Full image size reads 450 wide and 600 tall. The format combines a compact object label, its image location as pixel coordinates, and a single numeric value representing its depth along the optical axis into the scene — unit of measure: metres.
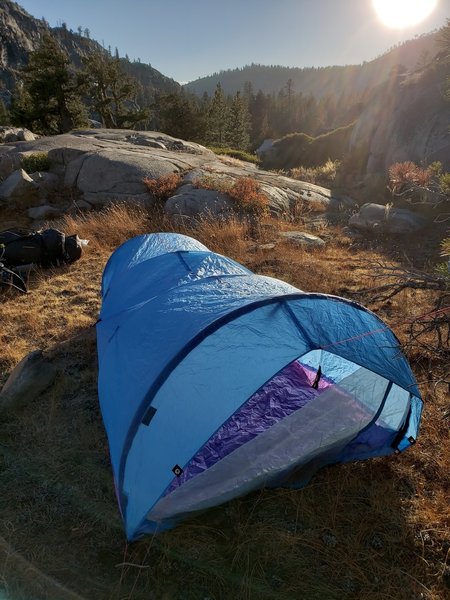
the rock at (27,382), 4.04
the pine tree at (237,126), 43.88
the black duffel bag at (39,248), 7.34
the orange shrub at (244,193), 11.38
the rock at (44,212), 11.67
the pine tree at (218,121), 43.76
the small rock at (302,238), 9.63
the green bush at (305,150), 28.55
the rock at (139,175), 11.64
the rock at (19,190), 12.02
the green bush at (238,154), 26.18
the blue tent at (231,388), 2.52
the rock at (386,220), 11.09
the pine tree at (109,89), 27.64
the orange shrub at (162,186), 12.15
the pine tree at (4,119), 35.67
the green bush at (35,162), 13.84
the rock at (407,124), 13.70
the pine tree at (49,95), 22.92
